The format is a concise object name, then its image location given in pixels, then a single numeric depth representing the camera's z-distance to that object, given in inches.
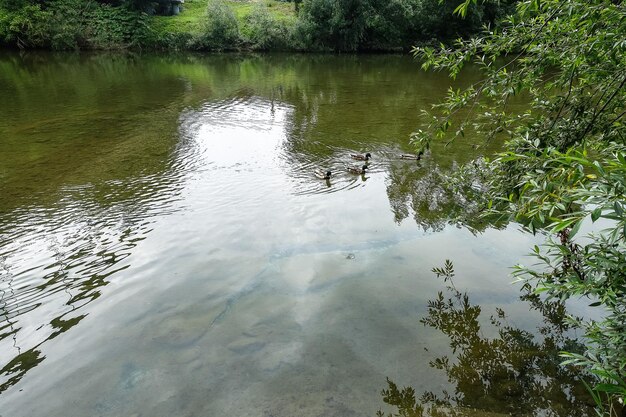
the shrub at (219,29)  1894.7
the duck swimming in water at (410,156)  554.9
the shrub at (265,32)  1895.9
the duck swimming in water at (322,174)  502.0
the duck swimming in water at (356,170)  516.4
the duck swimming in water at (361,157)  549.4
